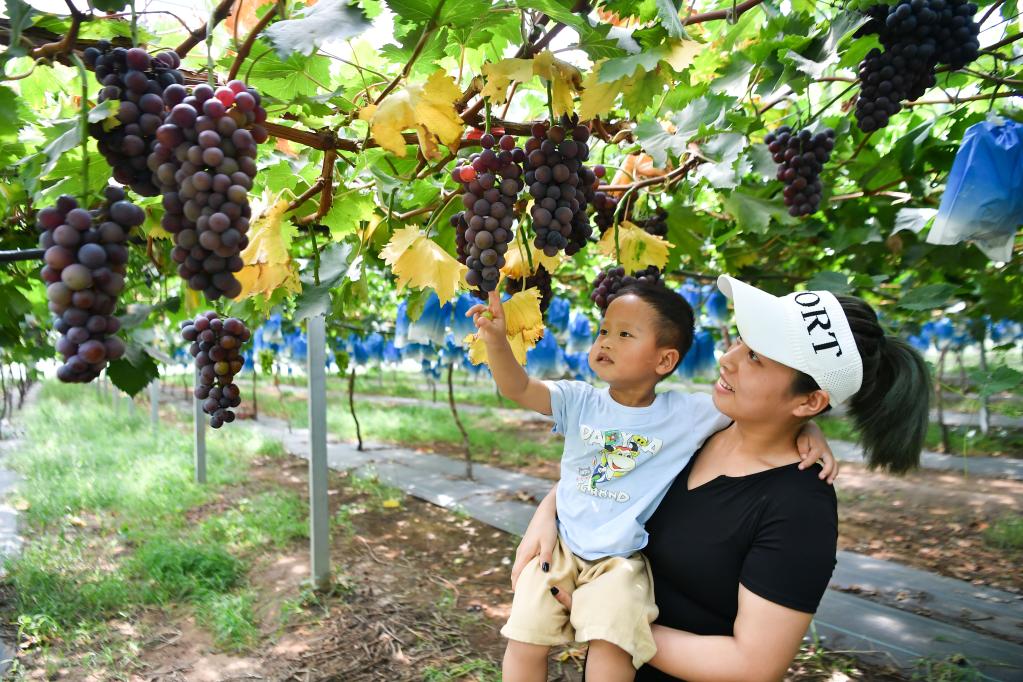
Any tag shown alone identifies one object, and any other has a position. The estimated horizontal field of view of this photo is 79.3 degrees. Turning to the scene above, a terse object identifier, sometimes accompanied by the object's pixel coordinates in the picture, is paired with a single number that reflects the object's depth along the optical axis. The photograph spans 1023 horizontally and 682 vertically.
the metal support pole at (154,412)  9.94
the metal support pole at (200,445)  7.20
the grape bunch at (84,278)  0.70
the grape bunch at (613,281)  1.89
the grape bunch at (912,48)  1.42
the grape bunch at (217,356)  1.58
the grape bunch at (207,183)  0.72
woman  1.29
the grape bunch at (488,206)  1.09
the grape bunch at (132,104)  0.79
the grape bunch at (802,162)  1.87
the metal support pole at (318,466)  4.39
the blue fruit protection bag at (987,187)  1.70
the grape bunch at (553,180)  1.14
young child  1.49
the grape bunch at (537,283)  1.62
